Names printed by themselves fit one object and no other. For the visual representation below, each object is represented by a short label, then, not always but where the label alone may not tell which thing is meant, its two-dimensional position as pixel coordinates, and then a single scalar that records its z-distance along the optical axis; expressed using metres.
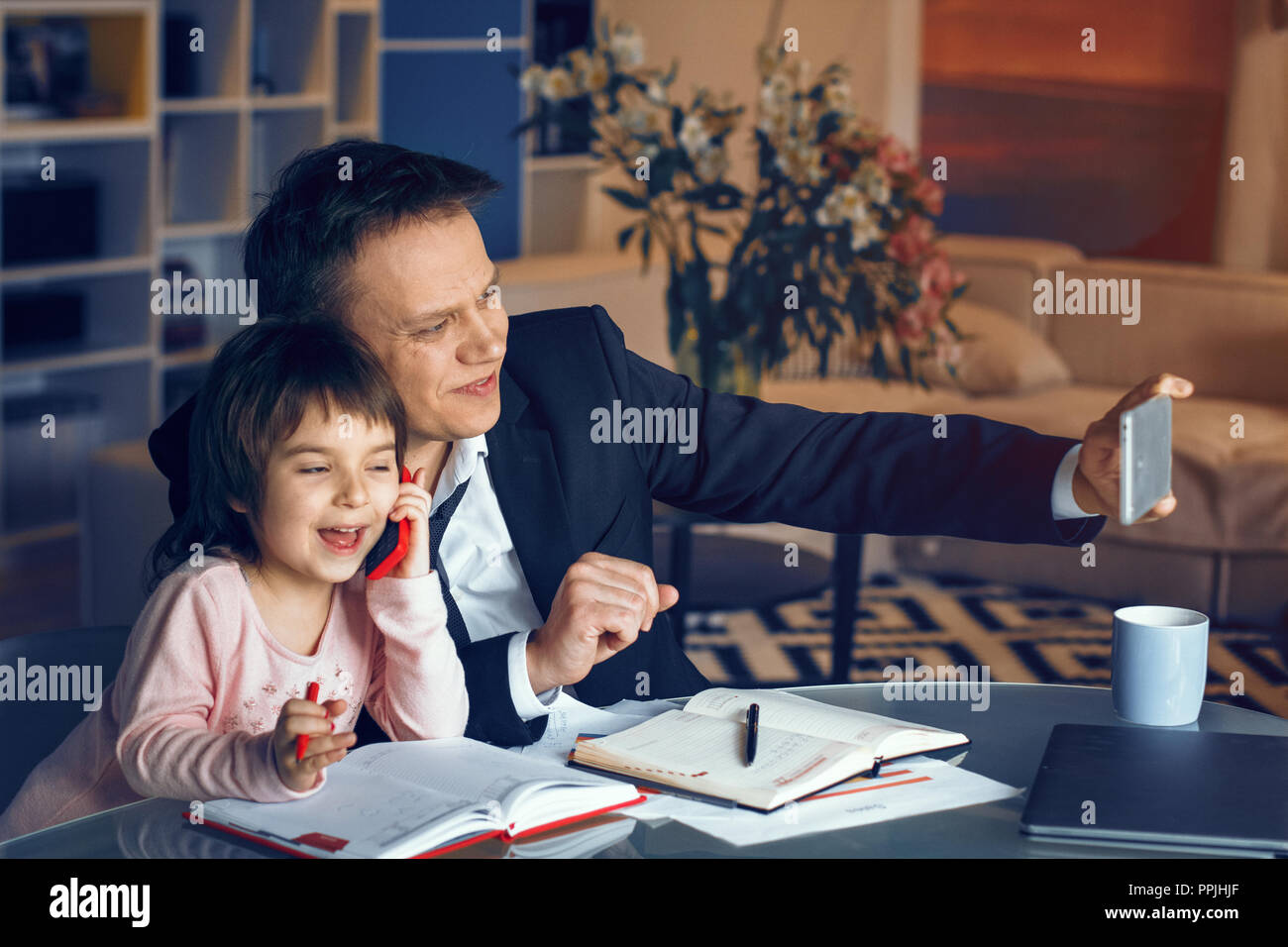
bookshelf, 6.05
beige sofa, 5.43
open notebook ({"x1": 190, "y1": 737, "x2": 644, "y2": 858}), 2.36
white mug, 2.64
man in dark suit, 2.70
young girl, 2.59
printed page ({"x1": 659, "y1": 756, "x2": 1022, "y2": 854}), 2.41
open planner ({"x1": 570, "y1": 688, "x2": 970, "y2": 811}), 2.46
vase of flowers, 4.12
